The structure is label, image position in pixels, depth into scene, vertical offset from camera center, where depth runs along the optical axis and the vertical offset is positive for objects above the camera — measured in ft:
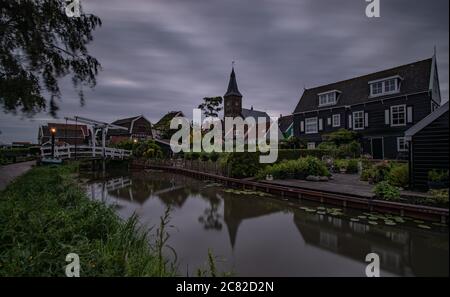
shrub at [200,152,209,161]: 56.68 -0.94
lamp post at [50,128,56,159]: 44.88 +3.72
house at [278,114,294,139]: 86.20 +11.45
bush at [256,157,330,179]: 35.81 -2.69
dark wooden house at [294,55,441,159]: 29.50 +9.96
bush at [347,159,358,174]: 39.40 -2.33
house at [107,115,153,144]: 112.06 +10.44
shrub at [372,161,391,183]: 23.97 -1.94
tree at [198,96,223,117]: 113.50 +23.50
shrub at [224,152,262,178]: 40.88 -2.25
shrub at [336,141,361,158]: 37.63 +0.46
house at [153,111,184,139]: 100.27 +12.03
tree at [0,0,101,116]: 8.34 +3.65
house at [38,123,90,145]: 115.44 +8.71
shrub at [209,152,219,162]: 53.88 -0.88
